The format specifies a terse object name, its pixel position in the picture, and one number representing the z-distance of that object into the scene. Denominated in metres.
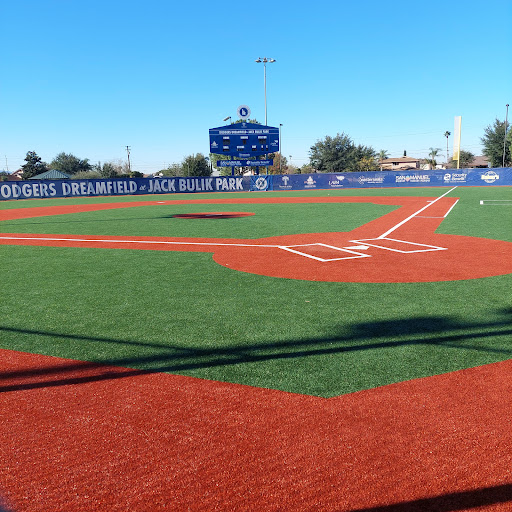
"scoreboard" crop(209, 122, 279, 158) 45.31
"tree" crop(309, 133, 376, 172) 84.88
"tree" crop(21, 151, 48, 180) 105.06
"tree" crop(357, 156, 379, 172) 95.49
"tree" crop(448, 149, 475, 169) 100.75
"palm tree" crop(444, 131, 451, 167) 143.05
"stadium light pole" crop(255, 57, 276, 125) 52.16
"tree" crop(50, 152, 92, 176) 110.61
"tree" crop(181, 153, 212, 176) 89.06
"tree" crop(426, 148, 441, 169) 134.88
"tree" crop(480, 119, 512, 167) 76.69
